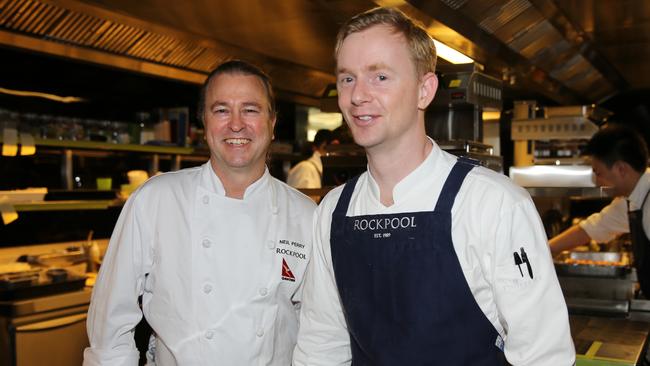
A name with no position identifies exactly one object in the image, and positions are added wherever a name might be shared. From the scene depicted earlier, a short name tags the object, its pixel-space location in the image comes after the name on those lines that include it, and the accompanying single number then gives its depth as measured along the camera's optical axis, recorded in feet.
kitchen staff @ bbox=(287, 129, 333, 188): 18.15
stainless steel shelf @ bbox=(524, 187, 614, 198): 13.03
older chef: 6.20
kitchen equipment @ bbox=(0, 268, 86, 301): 11.80
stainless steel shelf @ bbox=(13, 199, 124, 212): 13.61
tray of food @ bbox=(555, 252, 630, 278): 11.41
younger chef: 4.50
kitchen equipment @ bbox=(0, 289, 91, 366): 11.68
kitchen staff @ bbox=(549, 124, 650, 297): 11.89
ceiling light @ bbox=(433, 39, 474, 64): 10.95
